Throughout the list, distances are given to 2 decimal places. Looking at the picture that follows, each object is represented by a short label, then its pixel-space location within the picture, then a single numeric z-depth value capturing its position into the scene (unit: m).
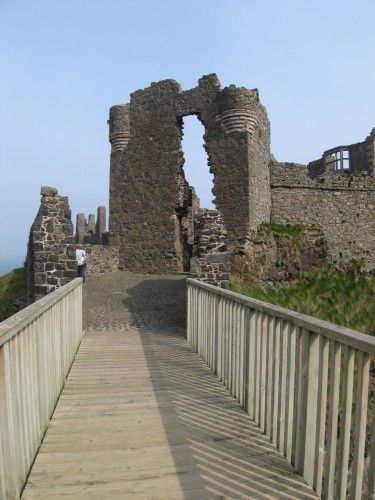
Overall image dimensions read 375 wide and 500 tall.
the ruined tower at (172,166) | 16.08
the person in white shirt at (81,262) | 12.70
